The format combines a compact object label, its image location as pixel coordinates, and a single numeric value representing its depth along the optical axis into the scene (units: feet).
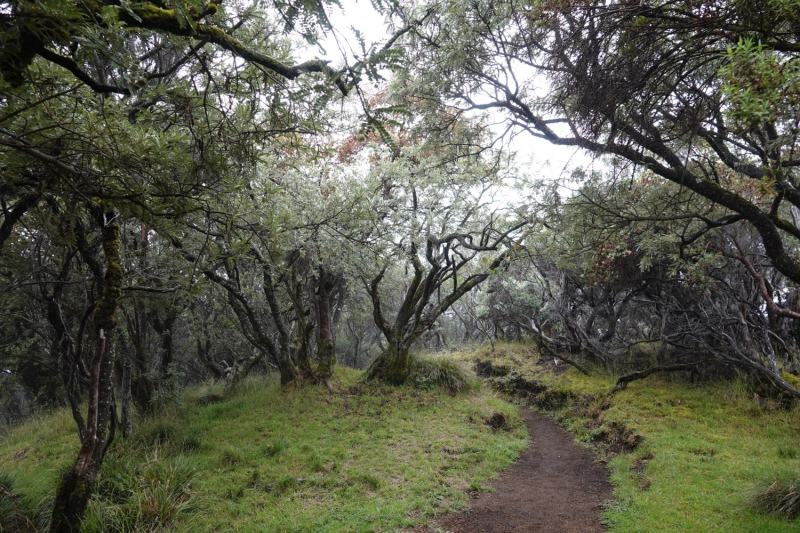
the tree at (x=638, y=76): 8.85
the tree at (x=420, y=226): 33.65
